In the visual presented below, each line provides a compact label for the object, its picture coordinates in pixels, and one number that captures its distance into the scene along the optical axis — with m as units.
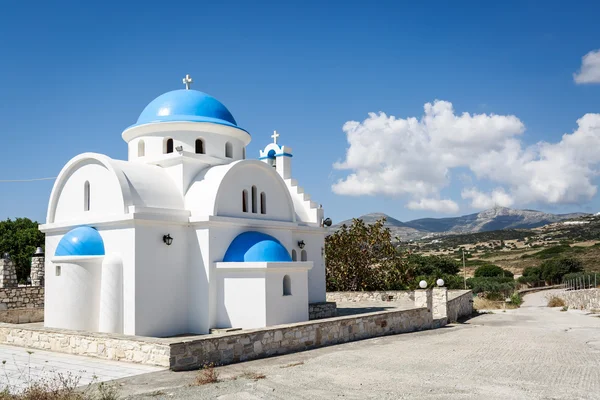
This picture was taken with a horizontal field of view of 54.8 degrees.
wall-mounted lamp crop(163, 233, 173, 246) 14.81
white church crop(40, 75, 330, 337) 14.32
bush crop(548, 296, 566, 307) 30.89
